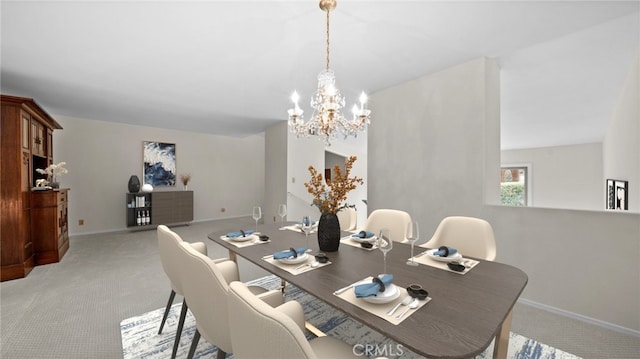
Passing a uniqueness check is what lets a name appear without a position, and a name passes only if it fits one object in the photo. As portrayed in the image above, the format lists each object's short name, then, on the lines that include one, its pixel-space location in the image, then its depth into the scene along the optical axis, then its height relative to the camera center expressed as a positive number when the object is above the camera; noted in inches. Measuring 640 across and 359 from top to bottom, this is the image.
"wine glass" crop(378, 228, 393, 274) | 50.5 -12.9
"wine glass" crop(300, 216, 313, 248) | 70.4 -14.4
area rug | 67.4 -47.7
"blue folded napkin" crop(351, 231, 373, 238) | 78.5 -18.4
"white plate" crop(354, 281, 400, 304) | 39.7 -19.4
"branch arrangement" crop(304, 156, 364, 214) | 66.0 -3.5
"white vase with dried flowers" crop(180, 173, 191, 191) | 243.4 -1.5
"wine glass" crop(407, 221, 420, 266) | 57.8 -14.5
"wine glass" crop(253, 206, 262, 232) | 84.8 -12.2
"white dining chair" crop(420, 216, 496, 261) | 72.7 -18.8
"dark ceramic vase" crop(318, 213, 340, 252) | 67.5 -14.9
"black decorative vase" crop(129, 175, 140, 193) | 211.5 -5.3
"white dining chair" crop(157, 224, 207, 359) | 53.1 -18.6
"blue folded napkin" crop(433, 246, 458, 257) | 60.1 -18.5
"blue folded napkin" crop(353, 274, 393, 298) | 40.0 -18.6
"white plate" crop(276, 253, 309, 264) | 57.6 -19.3
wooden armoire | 114.1 -11.0
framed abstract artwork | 229.8 +13.6
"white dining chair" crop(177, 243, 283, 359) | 40.4 -20.6
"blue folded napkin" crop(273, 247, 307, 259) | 58.6 -18.4
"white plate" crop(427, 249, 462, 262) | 58.8 -19.4
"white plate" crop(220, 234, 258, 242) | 78.1 -19.4
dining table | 32.0 -20.6
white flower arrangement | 139.5 +4.1
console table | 215.9 -27.9
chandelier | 84.0 +22.7
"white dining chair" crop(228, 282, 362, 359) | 24.9 -16.4
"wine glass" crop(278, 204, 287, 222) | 87.1 -11.9
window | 260.4 -9.1
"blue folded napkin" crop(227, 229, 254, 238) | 80.6 -18.7
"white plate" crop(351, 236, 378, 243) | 75.4 -19.2
